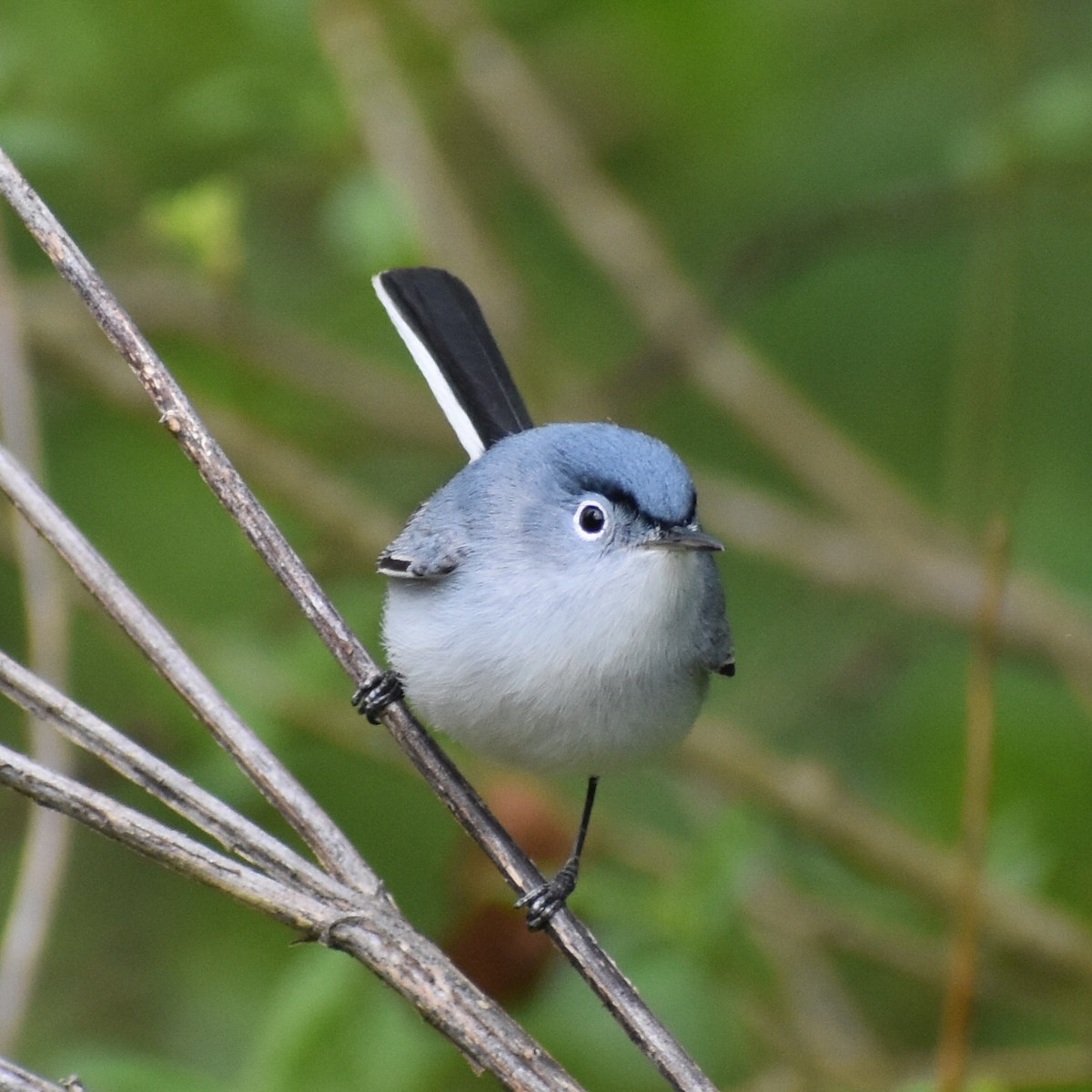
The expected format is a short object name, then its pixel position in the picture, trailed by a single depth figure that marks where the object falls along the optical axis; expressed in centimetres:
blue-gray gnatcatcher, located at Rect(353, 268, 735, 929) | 489
